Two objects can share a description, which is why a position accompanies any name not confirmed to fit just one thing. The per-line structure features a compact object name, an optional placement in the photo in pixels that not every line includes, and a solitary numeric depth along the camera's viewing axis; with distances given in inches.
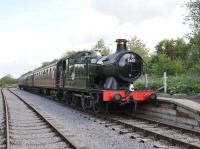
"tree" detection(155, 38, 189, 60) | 2694.4
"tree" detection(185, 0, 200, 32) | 1051.3
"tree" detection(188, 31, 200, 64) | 1012.5
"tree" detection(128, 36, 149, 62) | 2147.3
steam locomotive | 601.0
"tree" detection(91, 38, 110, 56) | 2380.3
